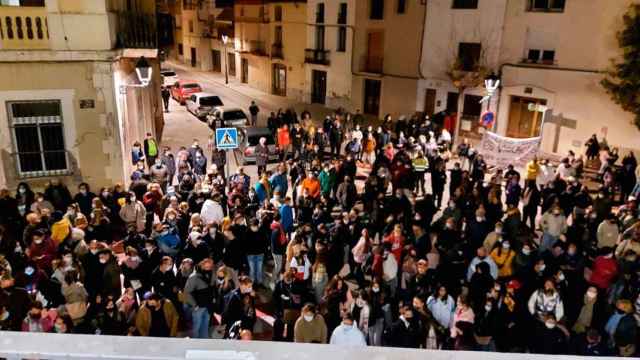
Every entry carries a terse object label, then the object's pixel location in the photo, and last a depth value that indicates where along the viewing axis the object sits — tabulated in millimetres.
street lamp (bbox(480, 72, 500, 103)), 19641
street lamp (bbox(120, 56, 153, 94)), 13148
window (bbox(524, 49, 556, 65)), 22844
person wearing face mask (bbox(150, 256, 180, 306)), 8188
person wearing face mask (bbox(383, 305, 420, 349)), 7336
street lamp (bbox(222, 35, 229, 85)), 45056
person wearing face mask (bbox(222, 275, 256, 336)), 7555
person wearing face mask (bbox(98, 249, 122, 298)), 8453
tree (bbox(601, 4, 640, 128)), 19281
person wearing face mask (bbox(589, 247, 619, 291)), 8898
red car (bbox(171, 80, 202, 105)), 34156
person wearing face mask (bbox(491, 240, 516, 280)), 9336
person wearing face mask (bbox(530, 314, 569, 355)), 7145
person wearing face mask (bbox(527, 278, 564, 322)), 7906
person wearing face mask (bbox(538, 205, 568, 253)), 10898
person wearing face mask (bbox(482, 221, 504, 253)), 9680
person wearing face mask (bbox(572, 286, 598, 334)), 8016
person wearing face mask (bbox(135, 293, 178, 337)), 7410
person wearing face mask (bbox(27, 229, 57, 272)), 8969
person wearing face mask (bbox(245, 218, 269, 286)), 9969
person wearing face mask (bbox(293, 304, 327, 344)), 7289
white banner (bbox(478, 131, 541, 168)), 17609
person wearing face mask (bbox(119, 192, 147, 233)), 11109
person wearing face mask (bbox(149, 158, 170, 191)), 13750
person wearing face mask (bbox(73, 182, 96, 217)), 11461
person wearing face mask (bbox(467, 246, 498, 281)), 8852
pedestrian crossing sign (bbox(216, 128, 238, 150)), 12578
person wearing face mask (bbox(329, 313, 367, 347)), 7047
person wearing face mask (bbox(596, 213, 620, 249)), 10477
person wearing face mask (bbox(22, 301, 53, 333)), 7020
